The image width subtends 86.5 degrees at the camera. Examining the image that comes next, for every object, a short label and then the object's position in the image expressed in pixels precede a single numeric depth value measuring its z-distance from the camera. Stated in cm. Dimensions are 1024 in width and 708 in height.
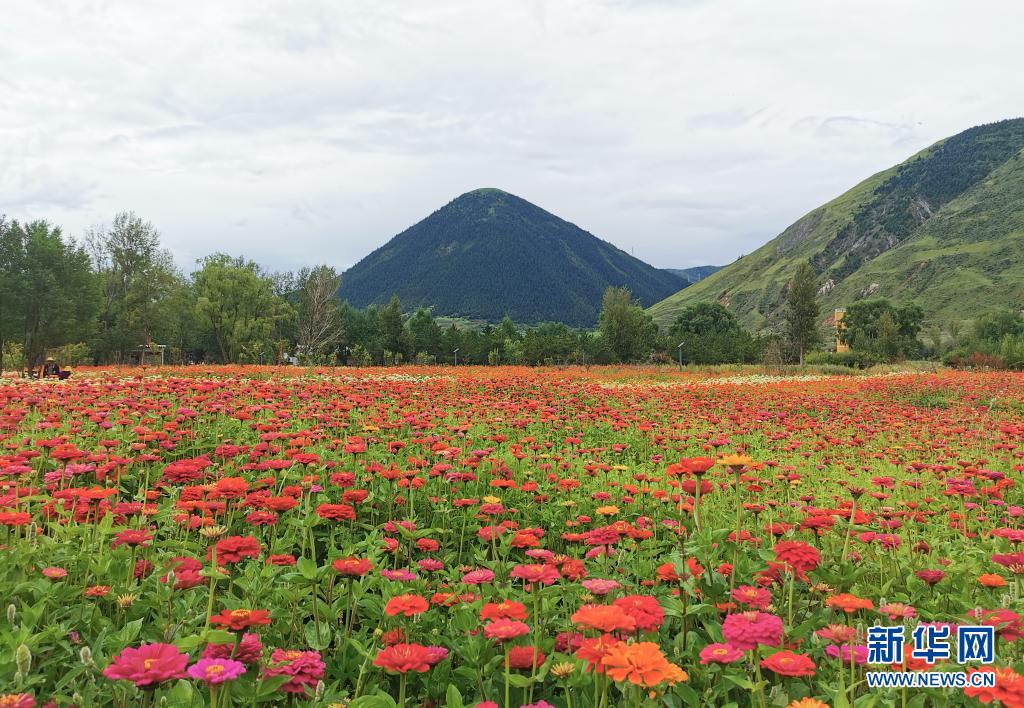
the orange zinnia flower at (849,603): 217
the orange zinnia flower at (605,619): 157
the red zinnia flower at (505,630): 179
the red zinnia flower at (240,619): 174
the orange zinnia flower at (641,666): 143
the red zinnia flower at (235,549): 214
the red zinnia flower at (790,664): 169
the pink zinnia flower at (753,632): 174
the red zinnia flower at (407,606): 195
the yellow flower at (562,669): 196
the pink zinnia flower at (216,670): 149
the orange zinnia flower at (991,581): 241
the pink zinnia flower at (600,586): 203
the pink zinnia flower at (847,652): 198
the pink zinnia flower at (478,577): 235
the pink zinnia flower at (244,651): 174
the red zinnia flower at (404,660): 169
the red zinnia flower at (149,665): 140
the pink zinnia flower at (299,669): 176
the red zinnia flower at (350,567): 215
